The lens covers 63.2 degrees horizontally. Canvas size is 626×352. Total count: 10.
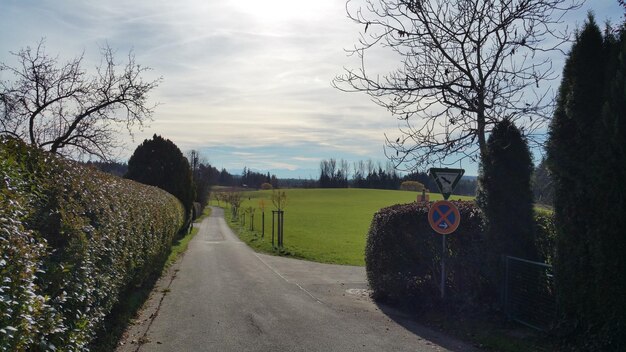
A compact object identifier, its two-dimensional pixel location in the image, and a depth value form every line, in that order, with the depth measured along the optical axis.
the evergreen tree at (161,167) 32.06
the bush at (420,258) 9.89
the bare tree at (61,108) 13.61
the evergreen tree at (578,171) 6.81
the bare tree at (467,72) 10.13
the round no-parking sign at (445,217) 9.80
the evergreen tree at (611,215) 6.21
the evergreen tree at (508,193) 9.02
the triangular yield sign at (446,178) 10.88
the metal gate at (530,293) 7.98
